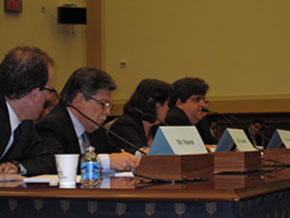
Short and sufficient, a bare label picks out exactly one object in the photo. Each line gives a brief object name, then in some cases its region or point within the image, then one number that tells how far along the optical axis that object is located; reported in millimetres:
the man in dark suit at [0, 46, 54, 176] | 4145
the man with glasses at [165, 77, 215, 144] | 8736
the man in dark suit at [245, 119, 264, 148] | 11231
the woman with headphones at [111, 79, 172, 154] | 6665
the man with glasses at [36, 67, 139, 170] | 4849
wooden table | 2463
